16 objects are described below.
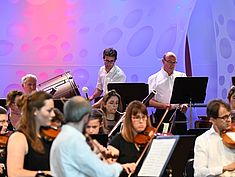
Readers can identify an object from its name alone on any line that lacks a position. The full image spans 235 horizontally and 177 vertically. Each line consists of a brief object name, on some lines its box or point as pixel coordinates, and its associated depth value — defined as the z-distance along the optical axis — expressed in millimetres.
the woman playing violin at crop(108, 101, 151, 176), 8908
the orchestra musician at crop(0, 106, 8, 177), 9015
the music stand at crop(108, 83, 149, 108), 12378
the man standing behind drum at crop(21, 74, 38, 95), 12815
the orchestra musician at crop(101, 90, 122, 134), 11913
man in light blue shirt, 5710
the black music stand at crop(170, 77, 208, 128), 12303
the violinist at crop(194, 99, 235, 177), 8571
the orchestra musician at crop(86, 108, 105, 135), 9440
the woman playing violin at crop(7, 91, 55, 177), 6603
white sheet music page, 7041
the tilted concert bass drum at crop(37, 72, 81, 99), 12975
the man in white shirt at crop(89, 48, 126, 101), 13235
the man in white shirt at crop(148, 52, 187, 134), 13159
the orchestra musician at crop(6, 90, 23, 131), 11821
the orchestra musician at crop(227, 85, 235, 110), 11825
